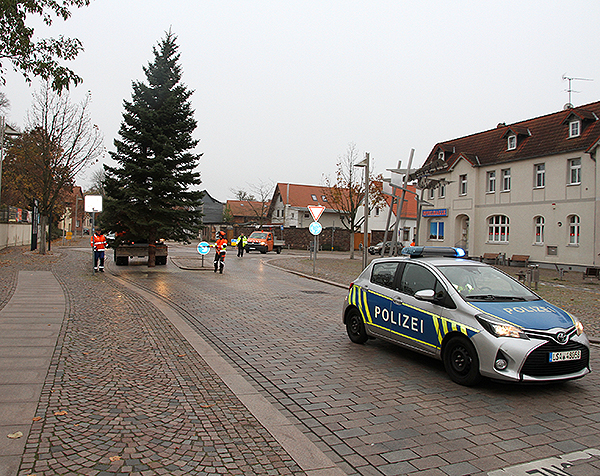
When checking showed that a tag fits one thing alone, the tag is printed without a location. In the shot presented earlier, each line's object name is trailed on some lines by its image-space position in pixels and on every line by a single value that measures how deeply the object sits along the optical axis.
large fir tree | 21.75
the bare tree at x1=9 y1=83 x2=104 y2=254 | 25.58
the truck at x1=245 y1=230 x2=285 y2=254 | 41.50
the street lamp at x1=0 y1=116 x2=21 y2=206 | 19.91
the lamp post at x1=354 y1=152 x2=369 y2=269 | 18.77
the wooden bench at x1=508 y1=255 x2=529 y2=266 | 30.53
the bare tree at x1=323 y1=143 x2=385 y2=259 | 39.48
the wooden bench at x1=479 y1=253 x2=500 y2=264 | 32.98
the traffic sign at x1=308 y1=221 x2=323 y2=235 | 22.65
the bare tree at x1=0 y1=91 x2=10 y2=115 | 38.75
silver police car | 5.39
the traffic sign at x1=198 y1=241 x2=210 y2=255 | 23.40
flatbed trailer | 22.86
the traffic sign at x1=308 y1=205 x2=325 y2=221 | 22.20
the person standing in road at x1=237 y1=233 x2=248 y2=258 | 34.00
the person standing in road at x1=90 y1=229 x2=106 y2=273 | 18.89
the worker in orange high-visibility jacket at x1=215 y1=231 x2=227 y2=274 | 21.12
